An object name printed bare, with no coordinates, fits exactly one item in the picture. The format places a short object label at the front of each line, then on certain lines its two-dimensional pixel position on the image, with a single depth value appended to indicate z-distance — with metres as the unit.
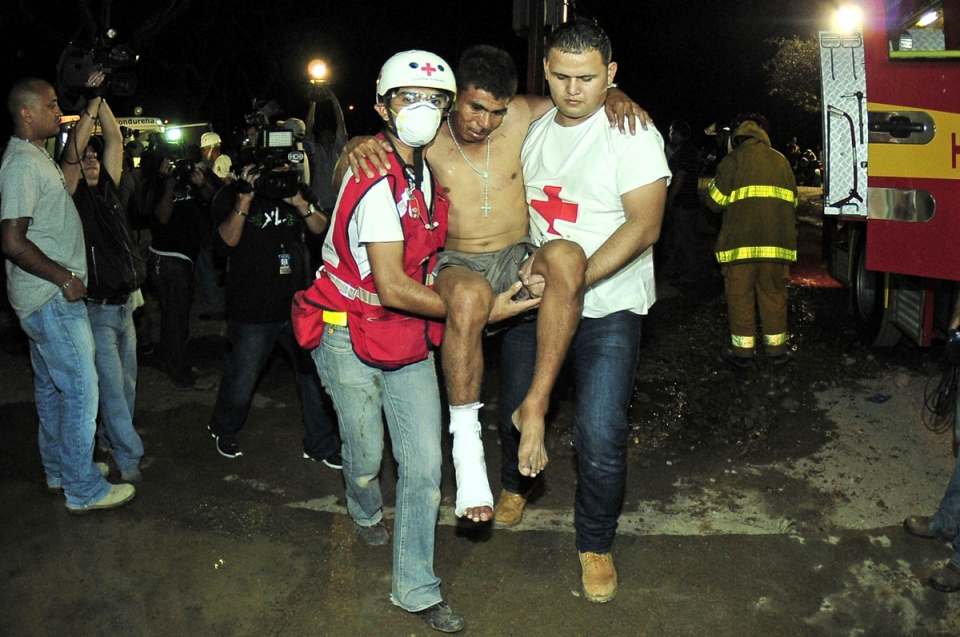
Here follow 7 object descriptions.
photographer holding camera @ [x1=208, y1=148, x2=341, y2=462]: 5.32
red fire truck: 5.38
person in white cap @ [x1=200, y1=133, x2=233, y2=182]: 8.68
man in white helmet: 3.56
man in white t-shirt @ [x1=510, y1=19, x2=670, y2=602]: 3.84
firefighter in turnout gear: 7.34
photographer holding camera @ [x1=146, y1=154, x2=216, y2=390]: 6.90
